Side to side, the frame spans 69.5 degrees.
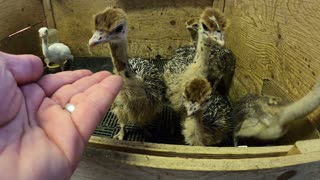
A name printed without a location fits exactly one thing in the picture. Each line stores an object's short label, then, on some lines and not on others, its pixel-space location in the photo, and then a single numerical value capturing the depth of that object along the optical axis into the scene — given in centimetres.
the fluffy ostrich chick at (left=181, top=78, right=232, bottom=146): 33
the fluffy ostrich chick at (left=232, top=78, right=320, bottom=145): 29
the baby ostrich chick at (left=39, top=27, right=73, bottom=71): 55
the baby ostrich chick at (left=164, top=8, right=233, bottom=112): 39
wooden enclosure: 23
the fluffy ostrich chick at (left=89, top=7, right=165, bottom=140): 35
